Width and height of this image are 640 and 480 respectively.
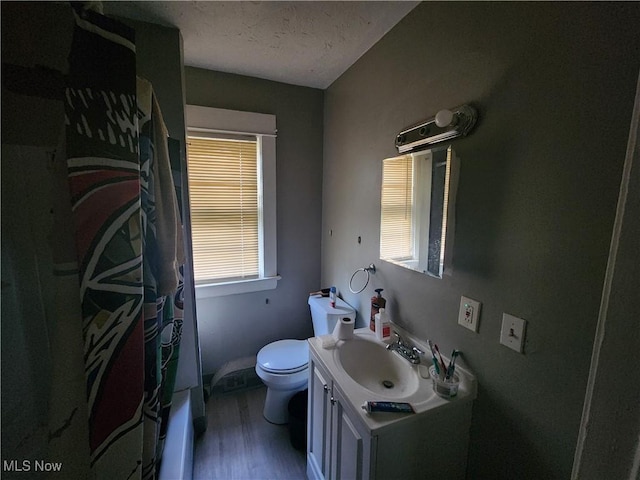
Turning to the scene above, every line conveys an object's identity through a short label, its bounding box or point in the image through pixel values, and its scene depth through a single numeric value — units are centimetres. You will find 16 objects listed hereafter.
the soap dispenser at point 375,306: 139
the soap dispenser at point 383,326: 131
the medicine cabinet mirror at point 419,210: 106
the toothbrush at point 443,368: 98
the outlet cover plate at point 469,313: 97
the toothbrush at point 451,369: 96
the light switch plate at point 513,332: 83
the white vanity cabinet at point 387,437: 85
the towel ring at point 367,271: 156
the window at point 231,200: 180
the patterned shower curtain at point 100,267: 56
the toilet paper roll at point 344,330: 130
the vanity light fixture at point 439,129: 95
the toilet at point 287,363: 160
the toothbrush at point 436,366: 98
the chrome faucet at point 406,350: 115
